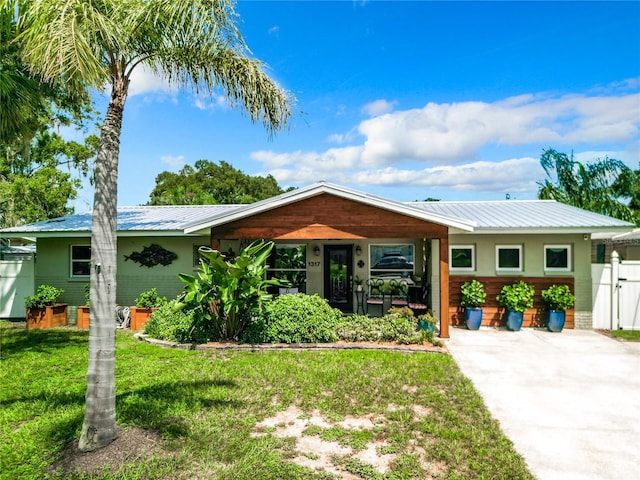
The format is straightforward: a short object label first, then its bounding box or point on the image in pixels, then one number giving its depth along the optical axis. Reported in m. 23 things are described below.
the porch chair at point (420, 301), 10.73
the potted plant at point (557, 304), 10.23
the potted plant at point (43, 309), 11.67
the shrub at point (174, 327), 9.10
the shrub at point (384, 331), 8.77
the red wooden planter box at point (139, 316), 11.31
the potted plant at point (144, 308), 11.34
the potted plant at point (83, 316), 11.71
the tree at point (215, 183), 39.17
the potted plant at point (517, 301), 10.38
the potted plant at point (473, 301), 10.58
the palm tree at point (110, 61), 4.00
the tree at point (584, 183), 28.22
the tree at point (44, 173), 19.30
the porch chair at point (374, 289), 12.66
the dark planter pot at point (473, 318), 10.58
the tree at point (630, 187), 27.81
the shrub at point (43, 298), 11.67
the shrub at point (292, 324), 8.83
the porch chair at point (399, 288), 12.52
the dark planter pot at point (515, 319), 10.37
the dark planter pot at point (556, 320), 10.21
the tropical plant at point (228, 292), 8.52
